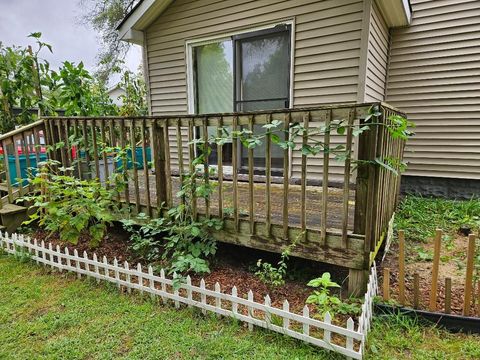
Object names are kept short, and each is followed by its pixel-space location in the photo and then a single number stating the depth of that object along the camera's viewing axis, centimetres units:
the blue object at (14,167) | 444
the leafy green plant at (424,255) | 315
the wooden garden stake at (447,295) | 203
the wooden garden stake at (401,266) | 217
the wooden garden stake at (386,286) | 217
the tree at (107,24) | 1226
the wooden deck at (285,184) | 217
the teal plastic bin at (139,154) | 668
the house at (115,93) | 1959
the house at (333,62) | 413
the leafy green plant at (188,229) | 257
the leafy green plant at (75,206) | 299
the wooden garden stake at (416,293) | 213
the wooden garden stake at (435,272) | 208
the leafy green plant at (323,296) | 190
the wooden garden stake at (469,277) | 197
